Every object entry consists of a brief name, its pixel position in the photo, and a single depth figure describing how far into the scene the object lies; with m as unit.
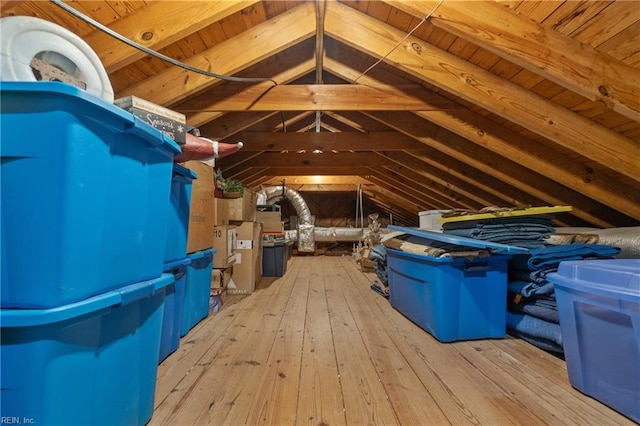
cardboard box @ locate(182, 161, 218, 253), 1.71
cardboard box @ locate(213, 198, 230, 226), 2.44
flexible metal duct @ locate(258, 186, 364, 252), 5.85
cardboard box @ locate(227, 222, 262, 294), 2.74
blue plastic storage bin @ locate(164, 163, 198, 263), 1.37
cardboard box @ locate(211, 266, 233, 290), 2.29
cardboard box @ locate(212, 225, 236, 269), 2.37
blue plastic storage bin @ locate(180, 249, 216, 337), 1.75
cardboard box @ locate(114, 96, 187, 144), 1.14
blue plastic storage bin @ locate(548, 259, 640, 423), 0.91
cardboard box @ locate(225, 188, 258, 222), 2.75
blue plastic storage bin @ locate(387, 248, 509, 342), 1.58
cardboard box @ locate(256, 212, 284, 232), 3.90
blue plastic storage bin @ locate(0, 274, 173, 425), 0.58
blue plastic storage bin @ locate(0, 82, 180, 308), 0.58
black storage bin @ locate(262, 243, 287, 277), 3.73
